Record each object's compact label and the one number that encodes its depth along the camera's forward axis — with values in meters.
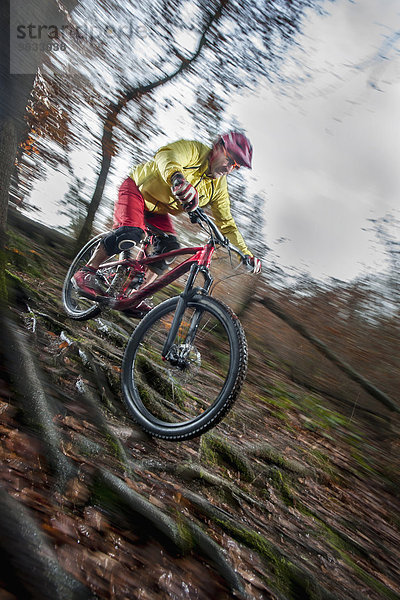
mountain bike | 1.90
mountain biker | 2.32
